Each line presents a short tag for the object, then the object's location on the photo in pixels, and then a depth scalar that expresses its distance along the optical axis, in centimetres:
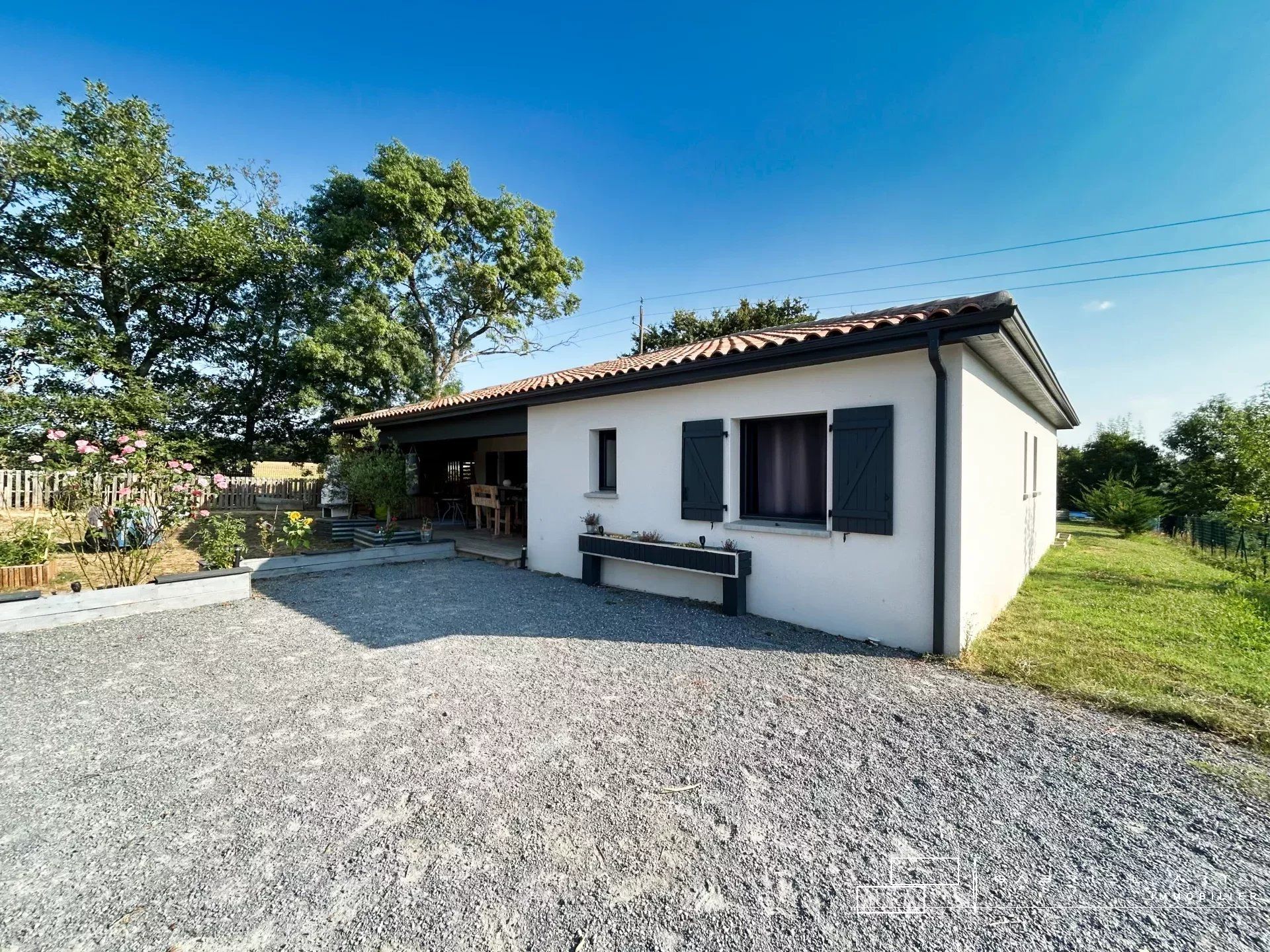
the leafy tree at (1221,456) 840
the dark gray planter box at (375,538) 906
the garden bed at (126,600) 493
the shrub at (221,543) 643
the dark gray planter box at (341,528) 1002
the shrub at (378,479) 940
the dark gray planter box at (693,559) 532
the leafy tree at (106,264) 1220
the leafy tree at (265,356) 1512
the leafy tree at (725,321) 1878
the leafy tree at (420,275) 1566
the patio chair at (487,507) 1070
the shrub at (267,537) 771
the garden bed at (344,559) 740
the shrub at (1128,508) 1423
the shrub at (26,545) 568
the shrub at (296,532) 776
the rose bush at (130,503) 589
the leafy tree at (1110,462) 2170
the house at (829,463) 425
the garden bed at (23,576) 552
